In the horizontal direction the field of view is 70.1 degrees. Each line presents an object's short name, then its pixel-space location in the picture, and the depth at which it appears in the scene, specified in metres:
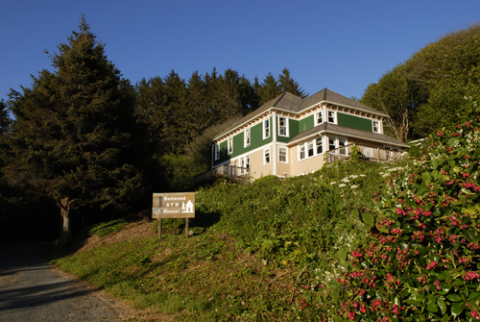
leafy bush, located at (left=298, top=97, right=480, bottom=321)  2.93
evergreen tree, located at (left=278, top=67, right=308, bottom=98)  55.31
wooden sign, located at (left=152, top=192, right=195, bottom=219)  13.74
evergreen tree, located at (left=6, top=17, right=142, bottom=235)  17.25
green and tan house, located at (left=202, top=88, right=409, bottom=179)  24.59
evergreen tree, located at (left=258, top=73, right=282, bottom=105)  53.41
